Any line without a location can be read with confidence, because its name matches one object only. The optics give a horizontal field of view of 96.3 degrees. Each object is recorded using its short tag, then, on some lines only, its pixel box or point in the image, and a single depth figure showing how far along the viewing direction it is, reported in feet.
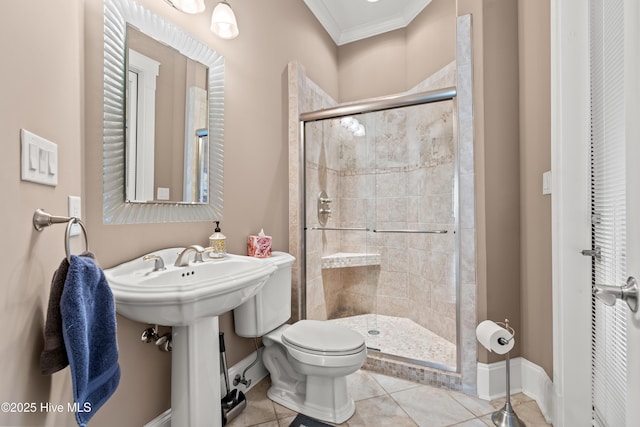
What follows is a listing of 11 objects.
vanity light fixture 4.49
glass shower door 7.16
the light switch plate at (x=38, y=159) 2.07
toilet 4.86
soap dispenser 4.93
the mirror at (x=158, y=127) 3.84
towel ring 2.24
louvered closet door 3.20
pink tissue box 5.88
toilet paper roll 4.83
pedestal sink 3.09
